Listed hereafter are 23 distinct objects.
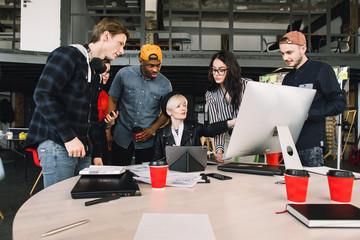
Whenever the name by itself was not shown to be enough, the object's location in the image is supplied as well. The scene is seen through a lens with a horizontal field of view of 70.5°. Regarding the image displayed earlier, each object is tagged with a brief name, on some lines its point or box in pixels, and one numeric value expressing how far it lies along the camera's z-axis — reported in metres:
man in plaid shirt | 1.26
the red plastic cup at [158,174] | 0.93
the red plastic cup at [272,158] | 1.61
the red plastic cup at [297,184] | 0.80
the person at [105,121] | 1.97
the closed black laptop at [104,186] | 0.85
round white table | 0.59
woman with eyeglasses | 1.89
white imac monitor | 1.01
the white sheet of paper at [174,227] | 0.55
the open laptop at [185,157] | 1.32
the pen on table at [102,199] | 0.78
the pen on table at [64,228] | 0.57
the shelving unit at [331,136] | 6.61
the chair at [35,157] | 2.97
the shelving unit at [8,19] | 9.41
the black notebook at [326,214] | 0.61
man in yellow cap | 2.02
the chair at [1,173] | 1.67
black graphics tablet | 1.26
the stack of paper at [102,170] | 1.07
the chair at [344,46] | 6.48
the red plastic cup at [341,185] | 0.82
